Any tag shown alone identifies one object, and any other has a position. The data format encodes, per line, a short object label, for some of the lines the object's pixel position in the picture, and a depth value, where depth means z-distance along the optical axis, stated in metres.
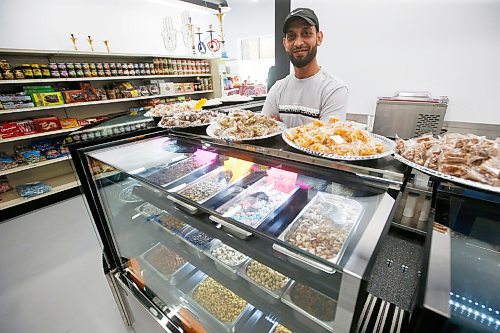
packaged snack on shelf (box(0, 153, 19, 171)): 2.97
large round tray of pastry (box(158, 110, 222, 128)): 1.39
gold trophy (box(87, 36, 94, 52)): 3.91
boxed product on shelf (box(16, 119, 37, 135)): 3.01
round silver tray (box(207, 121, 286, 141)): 1.07
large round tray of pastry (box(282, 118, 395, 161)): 0.81
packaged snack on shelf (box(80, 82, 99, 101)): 3.48
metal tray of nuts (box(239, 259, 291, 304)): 0.88
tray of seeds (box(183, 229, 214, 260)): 1.14
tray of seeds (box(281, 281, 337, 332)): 0.74
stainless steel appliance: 2.13
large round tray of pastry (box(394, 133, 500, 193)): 0.57
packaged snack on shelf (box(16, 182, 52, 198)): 3.13
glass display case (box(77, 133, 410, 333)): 0.61
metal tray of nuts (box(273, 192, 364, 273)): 0.58
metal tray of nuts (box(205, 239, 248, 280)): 1.01
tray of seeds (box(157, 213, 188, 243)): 1.24
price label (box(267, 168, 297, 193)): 0.99
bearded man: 1.58
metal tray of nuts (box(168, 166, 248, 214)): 1.02
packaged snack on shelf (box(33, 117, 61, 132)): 3.14
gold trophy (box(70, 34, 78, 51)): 3.66
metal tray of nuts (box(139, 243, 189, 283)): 1.41
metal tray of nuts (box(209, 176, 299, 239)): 0.69
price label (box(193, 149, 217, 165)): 1.37
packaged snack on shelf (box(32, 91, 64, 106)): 3.05
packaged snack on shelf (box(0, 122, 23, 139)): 2.88
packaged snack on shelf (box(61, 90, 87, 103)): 3.30
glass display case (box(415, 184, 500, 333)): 0.54
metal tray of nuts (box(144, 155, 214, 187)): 1.17
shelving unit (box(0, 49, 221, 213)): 3.00
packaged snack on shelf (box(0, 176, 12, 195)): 3.15
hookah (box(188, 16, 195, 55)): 4.17
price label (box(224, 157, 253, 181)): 1.16
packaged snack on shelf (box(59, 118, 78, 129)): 3.38
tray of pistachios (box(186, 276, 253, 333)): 1.17
